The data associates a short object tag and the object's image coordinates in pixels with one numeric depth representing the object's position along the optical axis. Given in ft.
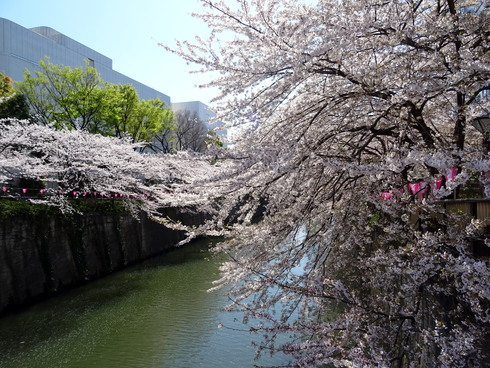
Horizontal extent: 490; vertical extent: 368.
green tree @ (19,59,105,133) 58.54
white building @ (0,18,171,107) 78.95
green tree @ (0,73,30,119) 52.10
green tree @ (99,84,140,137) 61.62
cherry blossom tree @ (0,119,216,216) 39.29
